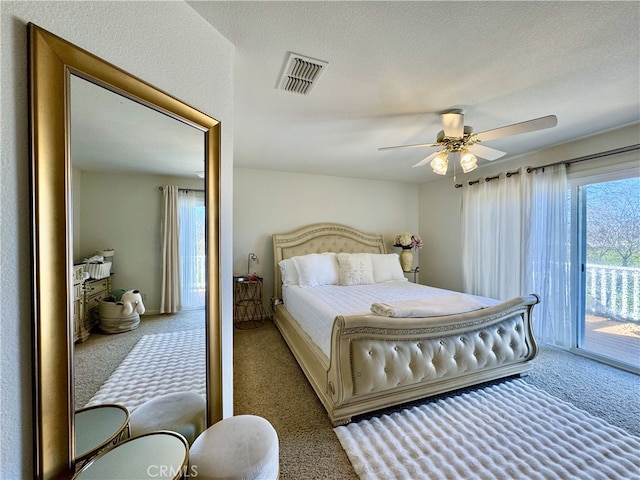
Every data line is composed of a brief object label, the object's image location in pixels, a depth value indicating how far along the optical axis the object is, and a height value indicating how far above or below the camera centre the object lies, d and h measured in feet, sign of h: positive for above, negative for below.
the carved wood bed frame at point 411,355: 5.38 -2.91
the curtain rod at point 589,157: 7.48 +2.68
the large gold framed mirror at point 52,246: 2.15 -0.06
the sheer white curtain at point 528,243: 9.15 -0.23
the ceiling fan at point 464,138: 5.80 +2.58
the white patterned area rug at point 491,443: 4.39 -4.08
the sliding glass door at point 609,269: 7.92 -1.07
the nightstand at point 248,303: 11.70 -3.08
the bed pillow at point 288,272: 11.28 -1.53
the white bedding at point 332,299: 6.82 -2.13
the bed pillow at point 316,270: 11.07 -1.41
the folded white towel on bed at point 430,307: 5.93 -1.78
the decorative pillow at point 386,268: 12.30 -1.48
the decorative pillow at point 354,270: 11.54 -1.47
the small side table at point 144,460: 2.44 -2.32
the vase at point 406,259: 14.48 -1.22
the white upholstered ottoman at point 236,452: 3.02 -2.75
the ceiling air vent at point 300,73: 4.73 +3.35
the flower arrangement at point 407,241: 14.35 -0.18
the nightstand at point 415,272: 14.92 -2.06
